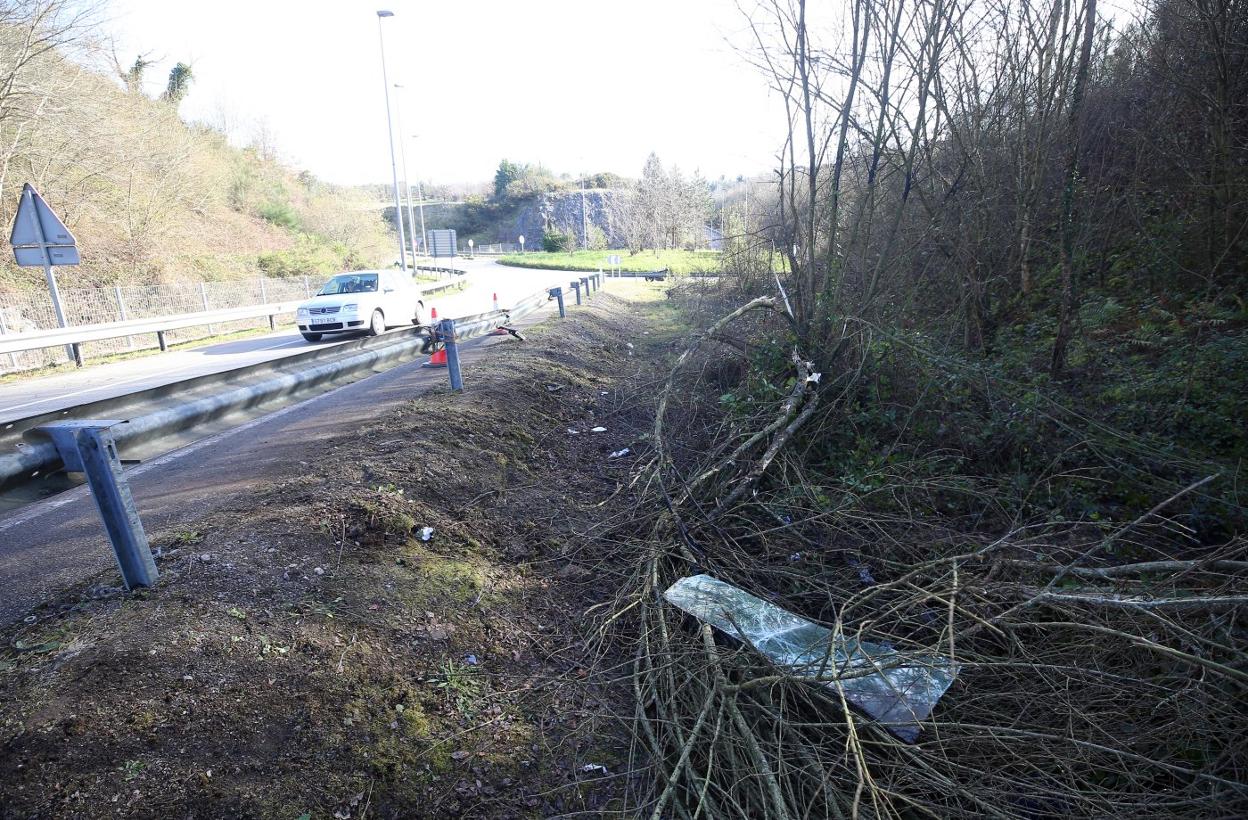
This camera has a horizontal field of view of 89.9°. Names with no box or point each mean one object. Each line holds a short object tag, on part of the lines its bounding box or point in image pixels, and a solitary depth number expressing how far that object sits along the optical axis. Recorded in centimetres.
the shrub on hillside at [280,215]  3509
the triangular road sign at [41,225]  1125
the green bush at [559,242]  7306
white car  1456
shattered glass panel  272
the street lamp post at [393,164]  2597
